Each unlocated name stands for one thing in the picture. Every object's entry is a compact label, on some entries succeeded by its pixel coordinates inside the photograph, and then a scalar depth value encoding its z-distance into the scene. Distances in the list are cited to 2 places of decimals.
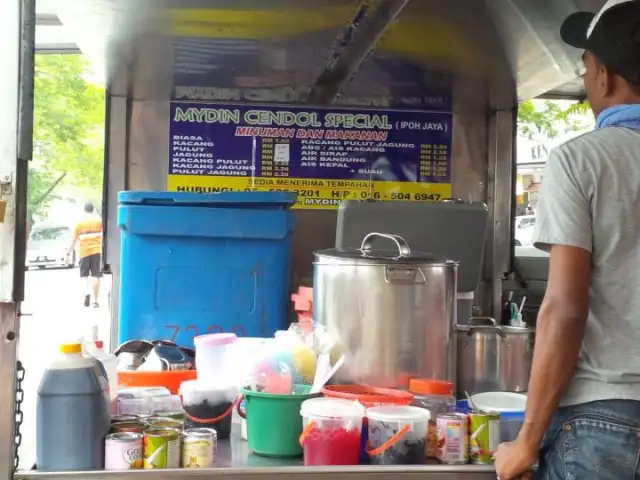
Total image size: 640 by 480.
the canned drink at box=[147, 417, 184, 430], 1.72
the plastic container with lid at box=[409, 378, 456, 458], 1.81
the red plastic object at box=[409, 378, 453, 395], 1.83
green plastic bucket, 1.72
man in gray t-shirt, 1.42
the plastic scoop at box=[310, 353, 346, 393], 1.85
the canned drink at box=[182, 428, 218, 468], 1.64
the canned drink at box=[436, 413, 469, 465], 1.69
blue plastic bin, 3.19
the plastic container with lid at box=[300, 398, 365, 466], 1.64
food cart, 1.63
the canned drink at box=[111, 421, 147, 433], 1.68
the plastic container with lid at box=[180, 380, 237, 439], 1.88
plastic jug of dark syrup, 1.59
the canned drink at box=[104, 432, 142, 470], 1.60
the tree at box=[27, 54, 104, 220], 6.60
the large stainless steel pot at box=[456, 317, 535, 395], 2.16
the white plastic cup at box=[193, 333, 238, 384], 2.02
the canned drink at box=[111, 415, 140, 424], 1.76
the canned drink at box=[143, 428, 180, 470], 1.60
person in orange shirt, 8.17
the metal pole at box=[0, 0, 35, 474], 1.60
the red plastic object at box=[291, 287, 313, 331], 2.91
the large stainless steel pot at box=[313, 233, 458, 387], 1.92
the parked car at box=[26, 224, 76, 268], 10.35
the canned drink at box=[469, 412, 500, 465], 1.70
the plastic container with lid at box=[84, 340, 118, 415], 1.81
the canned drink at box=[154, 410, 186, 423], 1.80
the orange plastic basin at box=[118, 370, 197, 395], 2.12
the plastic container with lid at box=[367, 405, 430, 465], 1.64
